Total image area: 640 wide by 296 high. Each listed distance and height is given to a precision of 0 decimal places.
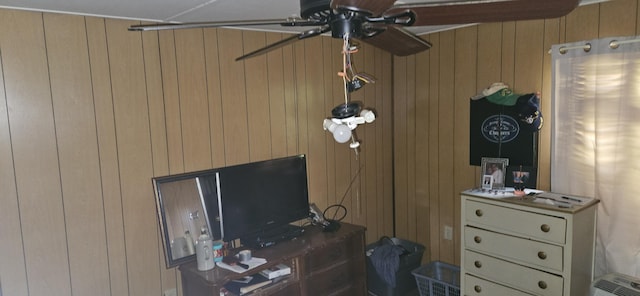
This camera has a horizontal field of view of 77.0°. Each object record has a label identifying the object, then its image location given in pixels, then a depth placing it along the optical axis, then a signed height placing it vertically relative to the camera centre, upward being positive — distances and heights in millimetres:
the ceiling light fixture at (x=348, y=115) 1482 -3
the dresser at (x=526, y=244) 2391 -869
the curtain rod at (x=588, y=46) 2344 +364
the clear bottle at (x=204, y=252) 2303 -762
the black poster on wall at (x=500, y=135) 2867 -196
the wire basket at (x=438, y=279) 3051 -1344
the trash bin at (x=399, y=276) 3248 -1340
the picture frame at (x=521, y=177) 2852 -492
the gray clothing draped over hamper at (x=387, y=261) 3170 -1181
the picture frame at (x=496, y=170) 2924 -451
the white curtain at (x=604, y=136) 2377 -193
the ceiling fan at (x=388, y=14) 1186 +319
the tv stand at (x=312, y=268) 2291 -960
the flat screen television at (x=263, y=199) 2585 -560
